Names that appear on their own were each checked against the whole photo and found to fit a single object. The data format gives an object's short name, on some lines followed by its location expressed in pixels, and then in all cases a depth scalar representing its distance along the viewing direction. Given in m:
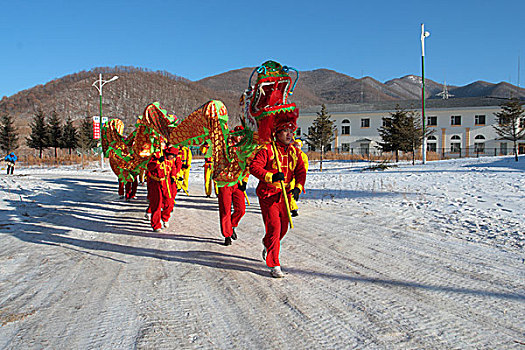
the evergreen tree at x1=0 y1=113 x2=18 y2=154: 50.31
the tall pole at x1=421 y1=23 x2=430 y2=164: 27.83
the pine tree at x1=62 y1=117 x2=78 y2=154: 55.24
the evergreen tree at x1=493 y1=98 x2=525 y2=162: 27.04
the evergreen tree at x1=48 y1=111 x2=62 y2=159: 53.97
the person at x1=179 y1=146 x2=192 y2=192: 9.73
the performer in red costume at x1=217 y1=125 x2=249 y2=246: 7.01
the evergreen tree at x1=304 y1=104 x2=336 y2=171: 32.31
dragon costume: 5.80
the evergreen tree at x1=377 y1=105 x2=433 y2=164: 32.91
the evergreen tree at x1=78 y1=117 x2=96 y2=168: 45.47
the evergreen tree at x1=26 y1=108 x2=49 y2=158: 52.59
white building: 50.03
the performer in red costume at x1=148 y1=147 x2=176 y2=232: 8.34
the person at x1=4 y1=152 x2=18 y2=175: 26.92
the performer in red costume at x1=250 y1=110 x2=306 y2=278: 5.16
